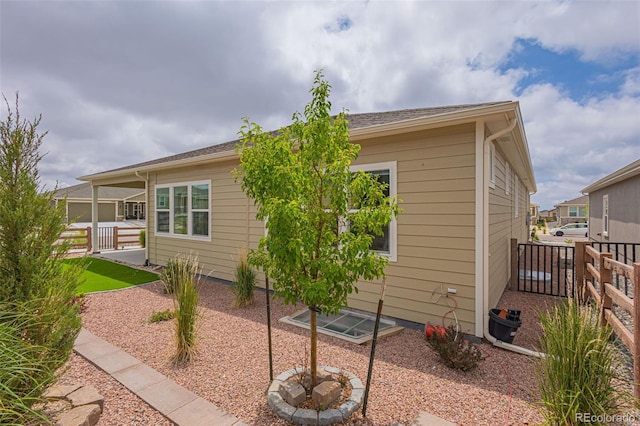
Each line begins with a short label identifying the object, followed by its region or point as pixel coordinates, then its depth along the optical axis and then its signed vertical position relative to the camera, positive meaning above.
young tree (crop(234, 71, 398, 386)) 2.27 +0.09
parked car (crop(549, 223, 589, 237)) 25.59 -1.21
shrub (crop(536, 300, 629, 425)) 1.92 -1.06
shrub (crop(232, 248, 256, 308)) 5.39 -1.32
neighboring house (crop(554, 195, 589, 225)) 36.03 +0.69
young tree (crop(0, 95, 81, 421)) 2.17 -0.34
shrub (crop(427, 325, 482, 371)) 3.11 -1.47
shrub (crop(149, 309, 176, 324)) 4.61 -1.63
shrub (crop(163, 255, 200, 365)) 3.30 -1.24
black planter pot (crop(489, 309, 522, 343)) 3.71 -1.44
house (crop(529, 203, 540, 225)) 37.47 +0.44
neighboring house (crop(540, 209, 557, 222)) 46.72 +0.42
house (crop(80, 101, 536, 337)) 3.91 +0.16
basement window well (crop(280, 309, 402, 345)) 4.08 -1.67
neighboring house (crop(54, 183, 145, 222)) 28.51 +1.04
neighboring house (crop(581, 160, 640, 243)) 8.92 +0.43
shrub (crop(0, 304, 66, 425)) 1.66 -0.99
